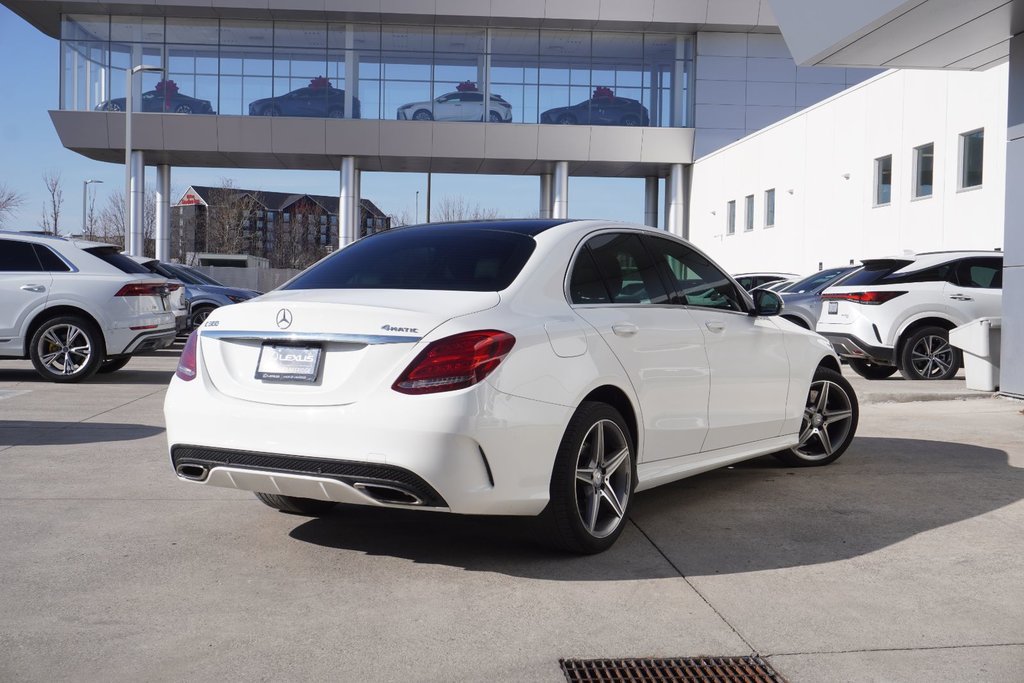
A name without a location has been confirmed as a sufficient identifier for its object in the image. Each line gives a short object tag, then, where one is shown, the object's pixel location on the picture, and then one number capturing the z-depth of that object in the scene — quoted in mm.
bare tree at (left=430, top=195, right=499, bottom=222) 74188
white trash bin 12195
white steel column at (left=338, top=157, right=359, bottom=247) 40031
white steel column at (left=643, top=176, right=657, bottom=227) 44188
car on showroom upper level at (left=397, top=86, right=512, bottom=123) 39625
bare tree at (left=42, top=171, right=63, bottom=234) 53500
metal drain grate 3498
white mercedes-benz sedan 4297
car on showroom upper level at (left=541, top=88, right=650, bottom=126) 39906
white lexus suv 13422
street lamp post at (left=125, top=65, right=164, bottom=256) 39344
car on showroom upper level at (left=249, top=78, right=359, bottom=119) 39594
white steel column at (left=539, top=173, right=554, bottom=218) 42281
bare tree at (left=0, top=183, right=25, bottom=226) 51625
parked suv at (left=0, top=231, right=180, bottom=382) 12219
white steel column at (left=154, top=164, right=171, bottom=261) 40875
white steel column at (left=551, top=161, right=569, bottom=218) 40375
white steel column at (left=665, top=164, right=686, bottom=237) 40469
